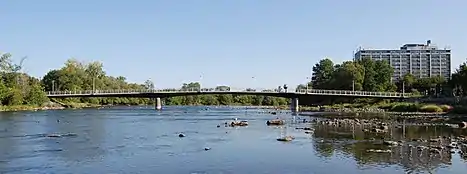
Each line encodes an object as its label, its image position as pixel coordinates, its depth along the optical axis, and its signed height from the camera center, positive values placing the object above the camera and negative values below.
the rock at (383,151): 37.75 -3.95
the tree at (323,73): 186.84 +7.58
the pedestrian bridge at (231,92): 143.32 +0.23
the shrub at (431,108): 104.06 -2.72
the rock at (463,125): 63.29 -3.57
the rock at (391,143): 42.13 -3.83
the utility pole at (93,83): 177.52 +3.45
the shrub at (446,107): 103.19 -2.49
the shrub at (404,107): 113.54 -2.81
